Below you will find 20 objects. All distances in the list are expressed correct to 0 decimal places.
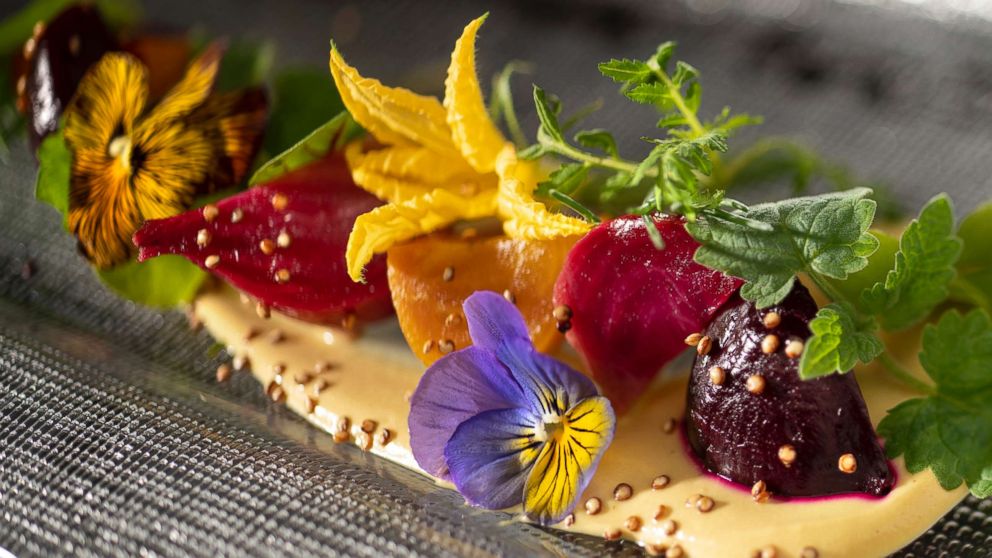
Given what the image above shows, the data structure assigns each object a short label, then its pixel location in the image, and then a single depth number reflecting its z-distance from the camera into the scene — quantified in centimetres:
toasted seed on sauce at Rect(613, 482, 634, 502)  25
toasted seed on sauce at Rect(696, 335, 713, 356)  25
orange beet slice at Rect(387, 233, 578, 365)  27
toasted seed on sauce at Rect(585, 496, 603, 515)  25
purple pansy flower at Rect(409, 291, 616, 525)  25
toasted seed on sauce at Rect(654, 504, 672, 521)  25
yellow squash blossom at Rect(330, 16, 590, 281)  26
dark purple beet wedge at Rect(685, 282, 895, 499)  24
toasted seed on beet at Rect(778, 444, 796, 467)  24
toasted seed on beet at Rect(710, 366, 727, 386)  25
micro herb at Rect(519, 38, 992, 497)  24
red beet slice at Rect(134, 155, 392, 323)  27
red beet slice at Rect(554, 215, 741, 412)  25
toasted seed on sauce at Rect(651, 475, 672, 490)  25
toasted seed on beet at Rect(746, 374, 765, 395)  24
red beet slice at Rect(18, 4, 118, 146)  30
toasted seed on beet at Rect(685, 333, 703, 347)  25
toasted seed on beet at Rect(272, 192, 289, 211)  27
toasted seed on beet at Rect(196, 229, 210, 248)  27
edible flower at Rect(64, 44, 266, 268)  28
